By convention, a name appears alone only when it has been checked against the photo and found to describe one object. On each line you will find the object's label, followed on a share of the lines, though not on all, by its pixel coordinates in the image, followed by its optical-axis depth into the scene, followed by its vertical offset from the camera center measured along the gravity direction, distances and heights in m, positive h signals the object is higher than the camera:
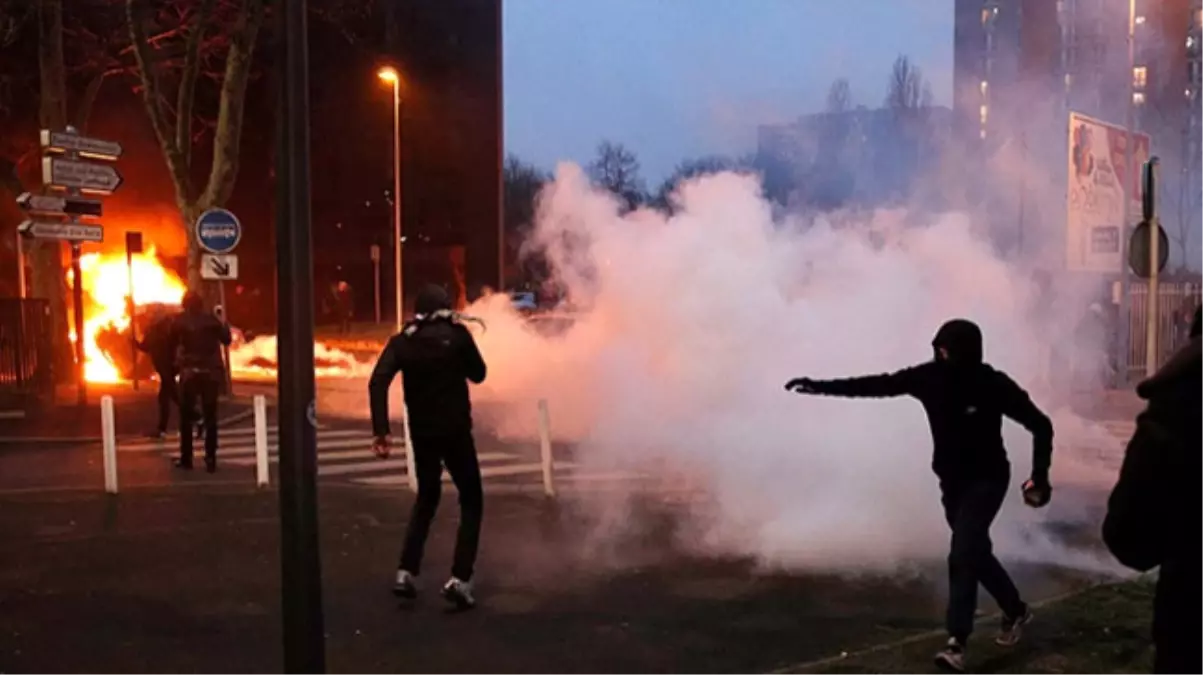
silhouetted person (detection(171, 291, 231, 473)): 11.11 -0.83
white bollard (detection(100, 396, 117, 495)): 10.22 -1.67
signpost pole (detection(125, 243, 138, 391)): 20.72 -0.75
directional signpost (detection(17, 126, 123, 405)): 15.81 +1.36
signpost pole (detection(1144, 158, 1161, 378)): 9.12 +0.29
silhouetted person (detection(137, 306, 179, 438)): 13.30 -1.01
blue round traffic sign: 15.66 +0.63
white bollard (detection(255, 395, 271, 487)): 10.45 -1.73
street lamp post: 29.46 +2.52
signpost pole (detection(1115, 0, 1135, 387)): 17.53 +0.24
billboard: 18.42 +1.35
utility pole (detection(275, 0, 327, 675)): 4.42 -0.42
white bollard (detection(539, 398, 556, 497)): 10.18 -1.68
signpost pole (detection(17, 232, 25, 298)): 25.88 +0.16
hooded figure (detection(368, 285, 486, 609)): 6.46 -0.86
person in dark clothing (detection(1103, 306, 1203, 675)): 2.51 -0.56
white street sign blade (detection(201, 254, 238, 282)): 15.65 +0.11
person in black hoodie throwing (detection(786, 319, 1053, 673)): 5.22 -0.90
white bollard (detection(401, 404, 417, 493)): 10.59 -1.94
